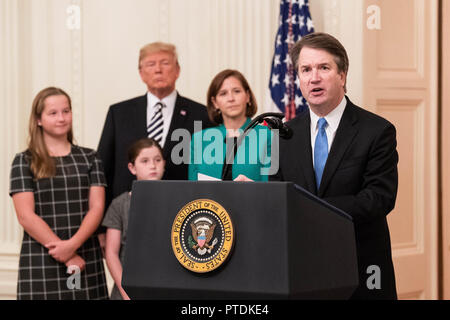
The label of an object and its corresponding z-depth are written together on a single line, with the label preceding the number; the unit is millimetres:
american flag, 5148
